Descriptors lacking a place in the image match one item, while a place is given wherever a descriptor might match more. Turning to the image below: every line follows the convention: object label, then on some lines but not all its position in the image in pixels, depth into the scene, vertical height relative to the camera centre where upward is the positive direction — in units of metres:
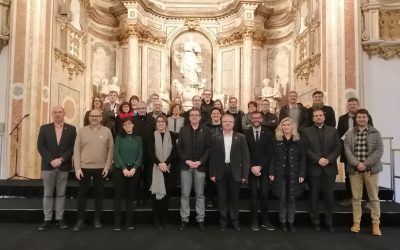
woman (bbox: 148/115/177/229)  5.06 -0.32
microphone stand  8.12 -0.38
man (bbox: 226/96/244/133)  6.52 +0.51
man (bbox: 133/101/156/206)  5.28 +0.06
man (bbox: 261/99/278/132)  6.18 +0.45
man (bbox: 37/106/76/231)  4.97 -0.24
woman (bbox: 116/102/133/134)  5.79 +0.51
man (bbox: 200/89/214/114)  6.61 +0.75
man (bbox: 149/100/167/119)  6.29 +0.59
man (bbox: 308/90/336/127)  5.91 +0.56
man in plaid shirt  4.86 -0.25
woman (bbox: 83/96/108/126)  6.04 +0.60
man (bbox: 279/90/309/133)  6.20 +0.53
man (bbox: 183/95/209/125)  6.16 +0.50
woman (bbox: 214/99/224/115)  6.33 +0.67
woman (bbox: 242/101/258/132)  6.19 +0.40
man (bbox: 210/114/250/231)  5.04 -0.32
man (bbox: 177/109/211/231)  5.05 -0.23
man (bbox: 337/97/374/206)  5.71 +0.33
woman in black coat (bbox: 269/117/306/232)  5.00 -0.35
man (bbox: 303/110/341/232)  5.04 -0.26
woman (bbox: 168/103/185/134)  6.00 +0.38
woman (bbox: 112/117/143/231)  5.00 -0.32
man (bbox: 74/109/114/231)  4.97 -0.26
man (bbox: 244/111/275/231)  5.07 -0.37
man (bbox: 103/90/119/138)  6.34 +0.59
